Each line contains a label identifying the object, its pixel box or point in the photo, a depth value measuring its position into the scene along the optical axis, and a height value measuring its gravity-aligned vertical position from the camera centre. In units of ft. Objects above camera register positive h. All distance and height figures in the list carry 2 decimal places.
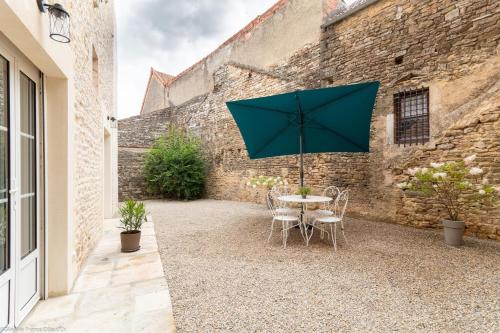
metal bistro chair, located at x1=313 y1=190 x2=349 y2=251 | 12.21 -2.49
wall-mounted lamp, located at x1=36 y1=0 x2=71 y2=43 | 6.30 +3.56
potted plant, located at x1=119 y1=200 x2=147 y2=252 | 12.01 -2.82
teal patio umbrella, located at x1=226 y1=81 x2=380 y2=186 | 13.30 +2.58
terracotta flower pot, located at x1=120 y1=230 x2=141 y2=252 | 11.98 -3.34
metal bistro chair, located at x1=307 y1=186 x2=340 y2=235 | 14.11 -2.53
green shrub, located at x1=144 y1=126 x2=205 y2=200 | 33.60 -0.33
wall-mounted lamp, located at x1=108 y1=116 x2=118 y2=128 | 20.79 +3.72
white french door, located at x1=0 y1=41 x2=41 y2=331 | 5.82 -0.52
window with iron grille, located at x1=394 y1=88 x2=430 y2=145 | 16.34 +3.10
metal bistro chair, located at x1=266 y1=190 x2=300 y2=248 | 12.90 -2.53
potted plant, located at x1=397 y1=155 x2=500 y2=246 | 12.19 -1.13
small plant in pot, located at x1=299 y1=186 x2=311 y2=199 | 13.88 -1.31
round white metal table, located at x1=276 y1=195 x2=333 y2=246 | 12.85 -1.66
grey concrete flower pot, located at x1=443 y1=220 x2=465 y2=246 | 12.48 -3.18
